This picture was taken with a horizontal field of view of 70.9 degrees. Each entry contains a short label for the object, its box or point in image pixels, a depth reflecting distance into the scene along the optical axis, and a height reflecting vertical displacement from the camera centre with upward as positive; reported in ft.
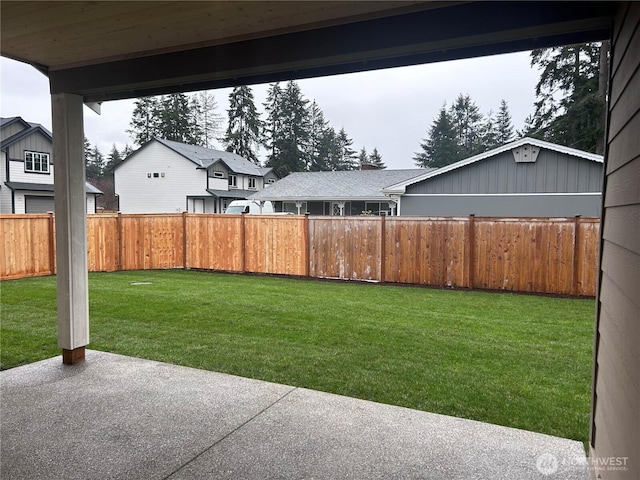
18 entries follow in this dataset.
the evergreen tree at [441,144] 117.70 +21.35
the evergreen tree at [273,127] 128.57 +26.97
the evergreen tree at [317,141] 134.92 +24.43
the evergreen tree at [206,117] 127.13 +29.41
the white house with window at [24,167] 58.18 +7.00
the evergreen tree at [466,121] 122.60 +28.03
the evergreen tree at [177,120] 120.26 +26.98
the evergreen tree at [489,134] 111.96 +23.49
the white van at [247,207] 73.36 +2.26
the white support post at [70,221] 12.16 -0.05
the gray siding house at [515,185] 36.47 +3.34
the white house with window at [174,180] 82.94 +7.61
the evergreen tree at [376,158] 155.62 +22.80
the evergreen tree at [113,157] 157.99 +22.93
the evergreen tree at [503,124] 112.47 +25.38
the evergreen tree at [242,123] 125.59 +27.49
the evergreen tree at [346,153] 144.14 +22.33
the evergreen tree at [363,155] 160.15 +24.10
